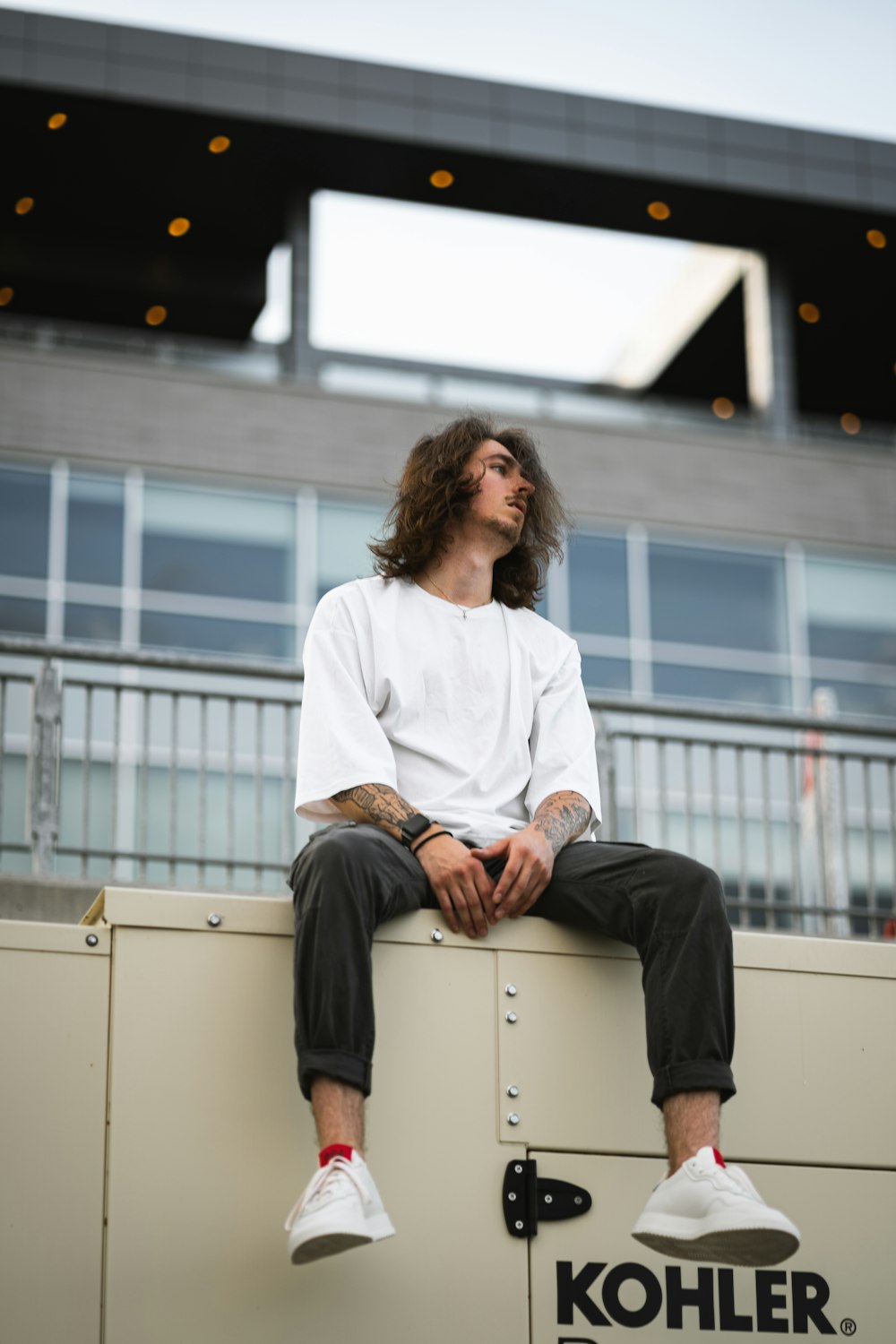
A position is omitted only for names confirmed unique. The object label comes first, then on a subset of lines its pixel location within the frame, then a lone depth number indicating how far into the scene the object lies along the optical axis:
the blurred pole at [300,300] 17.80
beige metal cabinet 3.11
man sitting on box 3.01
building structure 16.20
